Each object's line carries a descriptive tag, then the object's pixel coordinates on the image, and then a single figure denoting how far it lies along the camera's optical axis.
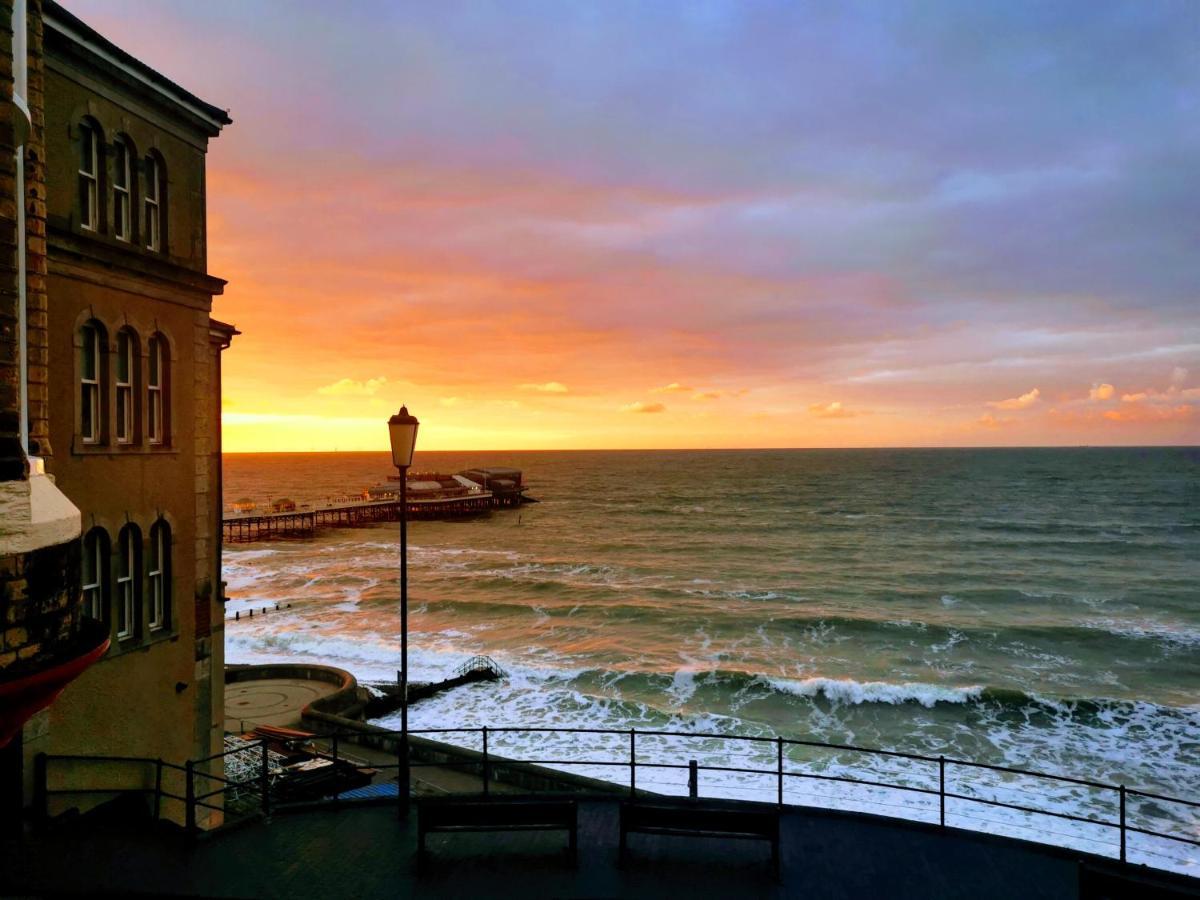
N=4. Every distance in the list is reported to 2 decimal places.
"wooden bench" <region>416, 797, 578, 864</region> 8.27
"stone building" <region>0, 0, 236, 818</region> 10.28
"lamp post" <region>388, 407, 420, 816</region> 9.60
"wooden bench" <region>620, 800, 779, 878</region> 8.19
